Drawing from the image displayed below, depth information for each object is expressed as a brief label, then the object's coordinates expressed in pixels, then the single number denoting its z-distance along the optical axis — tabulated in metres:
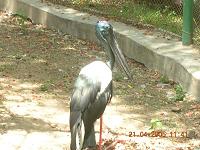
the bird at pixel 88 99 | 7.32
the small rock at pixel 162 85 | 11.77
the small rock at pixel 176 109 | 10.38
